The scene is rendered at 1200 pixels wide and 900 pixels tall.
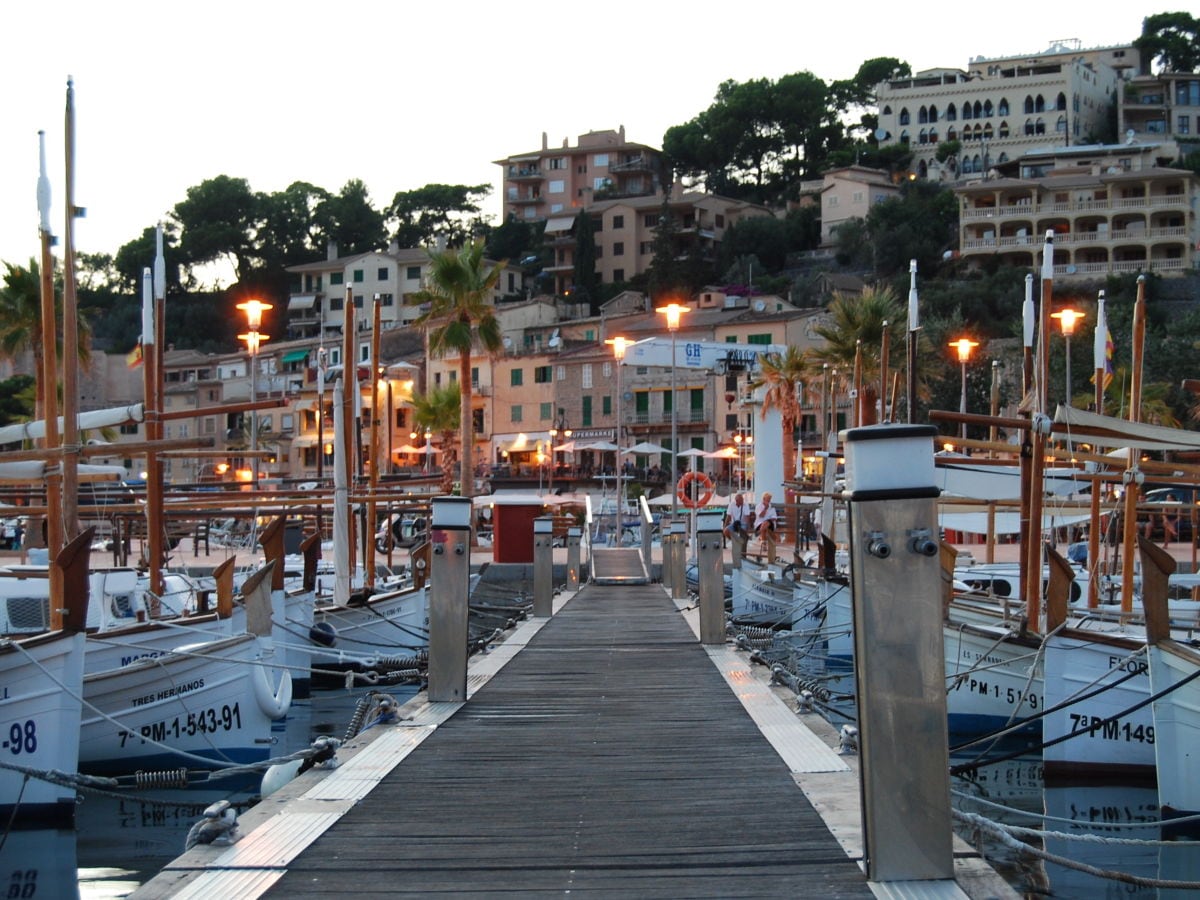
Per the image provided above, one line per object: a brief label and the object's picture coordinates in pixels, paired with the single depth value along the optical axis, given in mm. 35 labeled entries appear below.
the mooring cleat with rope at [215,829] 7680
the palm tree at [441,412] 63062
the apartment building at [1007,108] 137000
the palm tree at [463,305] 46469
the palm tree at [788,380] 59500
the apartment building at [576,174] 138500
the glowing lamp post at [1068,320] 30156
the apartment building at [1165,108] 135500
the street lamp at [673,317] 35531
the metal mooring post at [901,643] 6531
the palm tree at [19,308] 42906
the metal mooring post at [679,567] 28719
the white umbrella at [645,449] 66812
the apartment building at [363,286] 116312
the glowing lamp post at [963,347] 36750
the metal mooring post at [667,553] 31578
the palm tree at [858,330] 47469
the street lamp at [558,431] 79250
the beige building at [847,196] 117938
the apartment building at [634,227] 120688
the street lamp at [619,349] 40684
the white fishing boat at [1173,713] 12062
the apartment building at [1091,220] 100312
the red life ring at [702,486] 41797
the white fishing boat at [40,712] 12305
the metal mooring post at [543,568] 24688
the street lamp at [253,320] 30666
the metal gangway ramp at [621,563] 34844
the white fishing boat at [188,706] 15852
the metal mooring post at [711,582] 18391
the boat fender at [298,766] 9953
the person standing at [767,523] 36819
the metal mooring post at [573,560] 33188
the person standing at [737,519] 41438
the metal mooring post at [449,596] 12844
